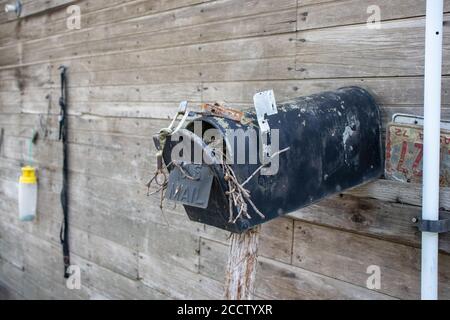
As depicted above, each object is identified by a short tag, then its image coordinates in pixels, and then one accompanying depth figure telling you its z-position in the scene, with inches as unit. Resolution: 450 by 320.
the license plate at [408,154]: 66.4
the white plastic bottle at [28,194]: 167.3
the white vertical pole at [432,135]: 62.1
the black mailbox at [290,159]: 53.4
